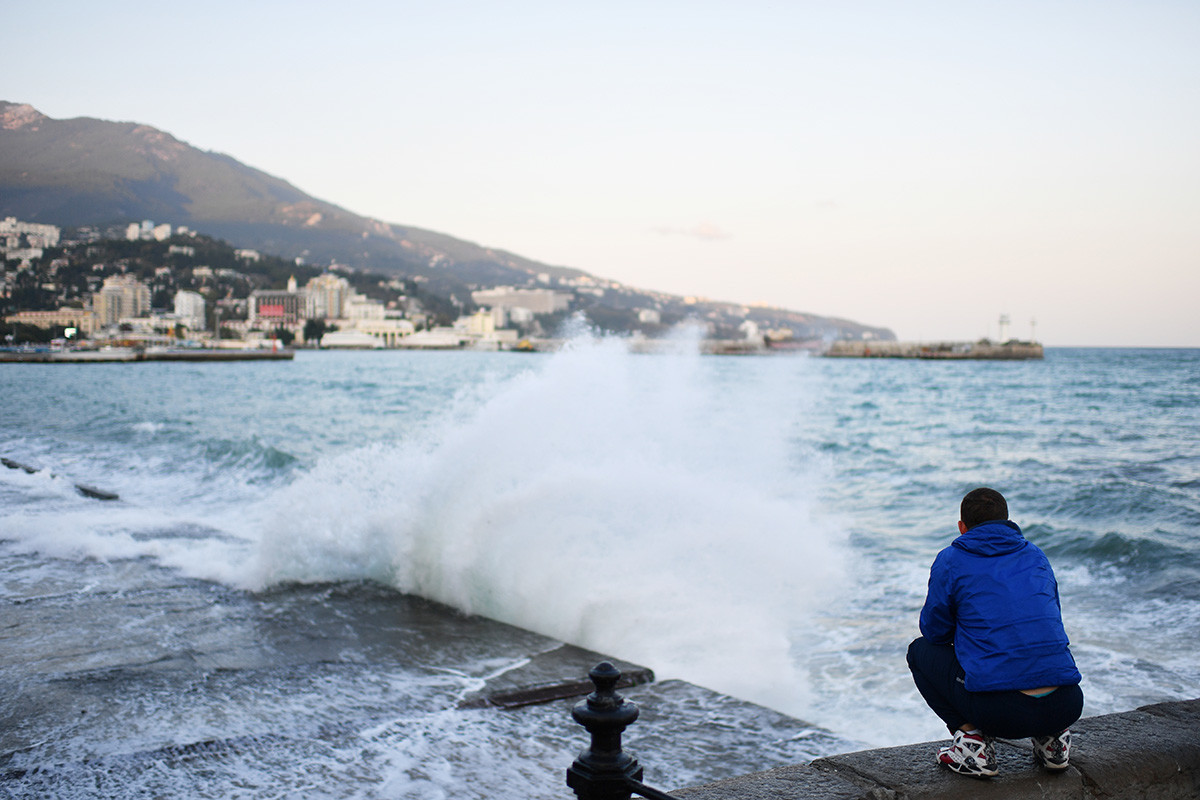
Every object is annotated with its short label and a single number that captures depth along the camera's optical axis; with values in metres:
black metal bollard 2.43
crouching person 2.66
